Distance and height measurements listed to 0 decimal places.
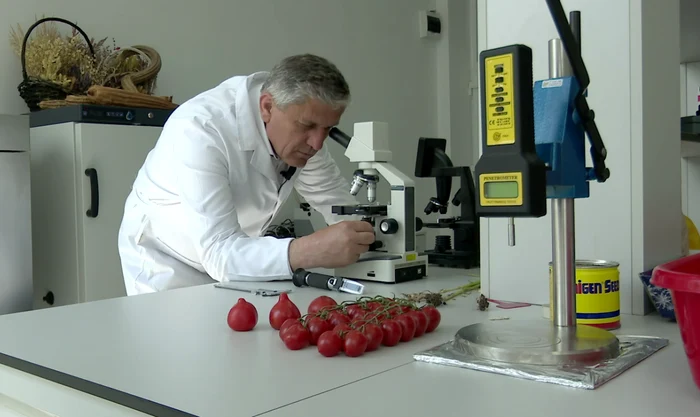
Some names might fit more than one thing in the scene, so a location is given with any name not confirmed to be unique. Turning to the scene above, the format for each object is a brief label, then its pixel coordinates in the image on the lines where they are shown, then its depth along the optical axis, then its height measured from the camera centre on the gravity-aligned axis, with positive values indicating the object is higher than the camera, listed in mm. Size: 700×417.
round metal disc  782 -187
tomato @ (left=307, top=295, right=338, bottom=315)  1056 -173
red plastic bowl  647 -116
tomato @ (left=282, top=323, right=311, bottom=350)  915 -195
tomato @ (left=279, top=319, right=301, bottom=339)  940 -182
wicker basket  2545 +449
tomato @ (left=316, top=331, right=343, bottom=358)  876 -196
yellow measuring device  707 +56
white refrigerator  2455 +5
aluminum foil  727 -205
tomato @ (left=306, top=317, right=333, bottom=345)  931 -185
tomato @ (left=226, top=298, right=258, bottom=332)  1030 -186
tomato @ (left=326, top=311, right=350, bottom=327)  948 -176
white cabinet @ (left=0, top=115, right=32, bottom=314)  2301 -48
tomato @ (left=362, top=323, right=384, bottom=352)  893 -189
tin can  979 -154
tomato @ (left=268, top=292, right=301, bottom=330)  1023 -179
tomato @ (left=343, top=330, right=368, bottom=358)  871 -195
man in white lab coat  1624 +46
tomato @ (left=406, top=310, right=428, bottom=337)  967 -187
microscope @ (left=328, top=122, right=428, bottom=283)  1622 -38
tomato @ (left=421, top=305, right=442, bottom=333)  995 -185
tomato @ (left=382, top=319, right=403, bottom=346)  919 -191
